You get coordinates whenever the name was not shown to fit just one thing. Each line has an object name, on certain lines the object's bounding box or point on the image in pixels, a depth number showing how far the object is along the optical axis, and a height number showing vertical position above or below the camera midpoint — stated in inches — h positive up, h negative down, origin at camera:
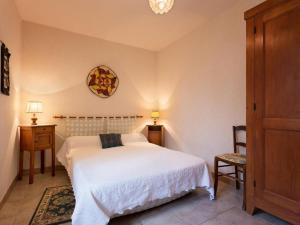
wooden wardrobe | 65.5 +1.9
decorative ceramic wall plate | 155.6 +28.3
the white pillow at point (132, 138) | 148.2 -20.3
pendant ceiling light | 69.1 +41.5
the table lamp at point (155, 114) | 178.4 -0.6
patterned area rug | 75.1 -43.8
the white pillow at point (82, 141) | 128.2 -20.2
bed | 63.9 -27.2
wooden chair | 88.0 -23.6
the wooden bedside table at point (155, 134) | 173.9 -19.7
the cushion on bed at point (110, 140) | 132.3 -19.9
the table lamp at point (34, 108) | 121.3 +3.9
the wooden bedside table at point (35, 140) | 115.3 -17.2
